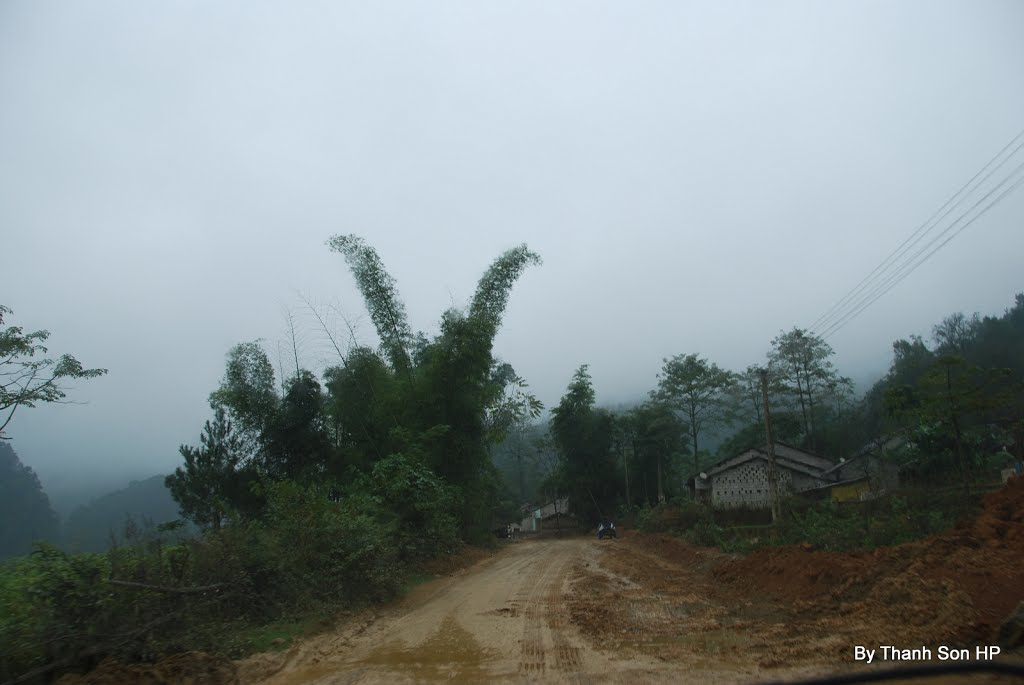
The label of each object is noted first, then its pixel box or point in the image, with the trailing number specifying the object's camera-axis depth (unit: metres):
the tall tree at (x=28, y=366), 10.01
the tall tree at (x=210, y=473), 21.28
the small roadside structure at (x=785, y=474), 29.56
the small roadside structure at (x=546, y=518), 50.69
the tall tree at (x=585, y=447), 43.84
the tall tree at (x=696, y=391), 44.53
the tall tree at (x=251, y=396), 21.86
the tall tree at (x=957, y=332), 43.09
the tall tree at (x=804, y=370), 40.50
